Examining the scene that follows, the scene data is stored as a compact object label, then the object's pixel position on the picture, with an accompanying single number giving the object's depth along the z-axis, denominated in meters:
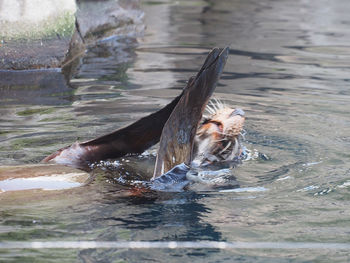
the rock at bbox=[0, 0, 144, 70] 14.24
